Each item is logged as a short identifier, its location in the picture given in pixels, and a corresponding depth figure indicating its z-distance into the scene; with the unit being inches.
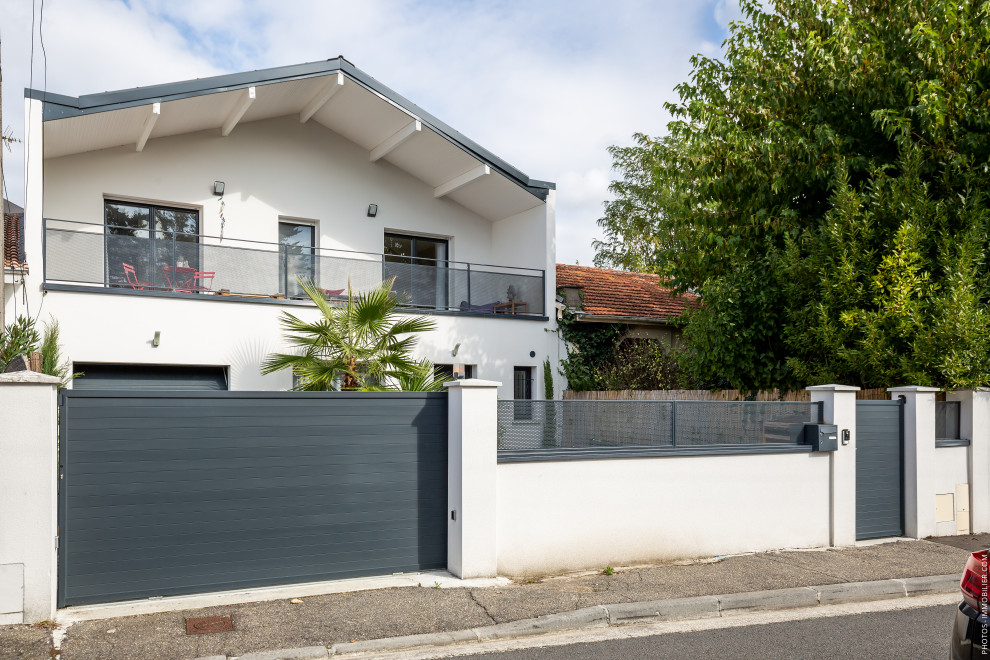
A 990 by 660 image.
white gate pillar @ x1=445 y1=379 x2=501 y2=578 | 295.0
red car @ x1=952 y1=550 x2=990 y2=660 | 148.6
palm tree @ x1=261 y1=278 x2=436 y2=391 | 403.5
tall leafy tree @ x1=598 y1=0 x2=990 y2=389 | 390.6
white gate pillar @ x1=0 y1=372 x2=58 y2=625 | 239.6
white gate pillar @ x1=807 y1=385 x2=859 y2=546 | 363.7
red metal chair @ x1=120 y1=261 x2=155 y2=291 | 468.1
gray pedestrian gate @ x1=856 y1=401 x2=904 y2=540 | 376.2
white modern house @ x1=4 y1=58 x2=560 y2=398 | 458.9
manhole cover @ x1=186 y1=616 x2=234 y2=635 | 235.6
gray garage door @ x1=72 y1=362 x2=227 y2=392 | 470.0
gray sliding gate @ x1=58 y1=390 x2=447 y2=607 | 260.5
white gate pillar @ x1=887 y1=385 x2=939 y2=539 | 378.9
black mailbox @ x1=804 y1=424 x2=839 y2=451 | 360.2
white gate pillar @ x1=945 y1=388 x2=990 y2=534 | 394.3
